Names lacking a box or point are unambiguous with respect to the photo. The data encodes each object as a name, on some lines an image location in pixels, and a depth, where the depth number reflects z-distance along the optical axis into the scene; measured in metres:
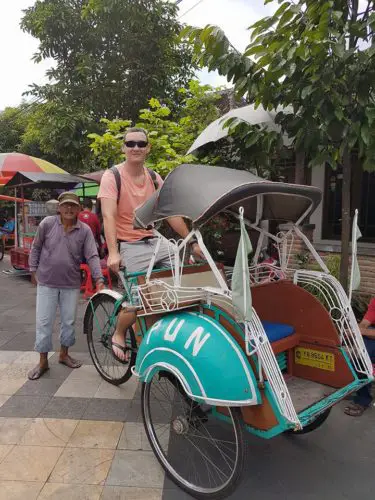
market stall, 8.66
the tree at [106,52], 8.76
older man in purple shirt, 3.86
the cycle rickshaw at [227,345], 2.14
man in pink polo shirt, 3.22
